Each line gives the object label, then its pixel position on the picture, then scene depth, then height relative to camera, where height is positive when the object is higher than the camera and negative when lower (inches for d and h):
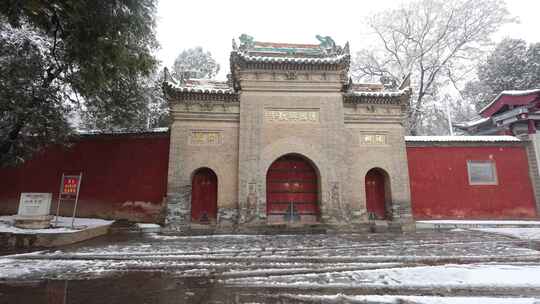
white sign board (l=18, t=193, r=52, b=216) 305.7 -7.3
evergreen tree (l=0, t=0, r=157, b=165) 193.0 +117.4
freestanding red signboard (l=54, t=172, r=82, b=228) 333.7 +15.2
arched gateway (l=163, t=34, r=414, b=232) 371.6 +78.5
